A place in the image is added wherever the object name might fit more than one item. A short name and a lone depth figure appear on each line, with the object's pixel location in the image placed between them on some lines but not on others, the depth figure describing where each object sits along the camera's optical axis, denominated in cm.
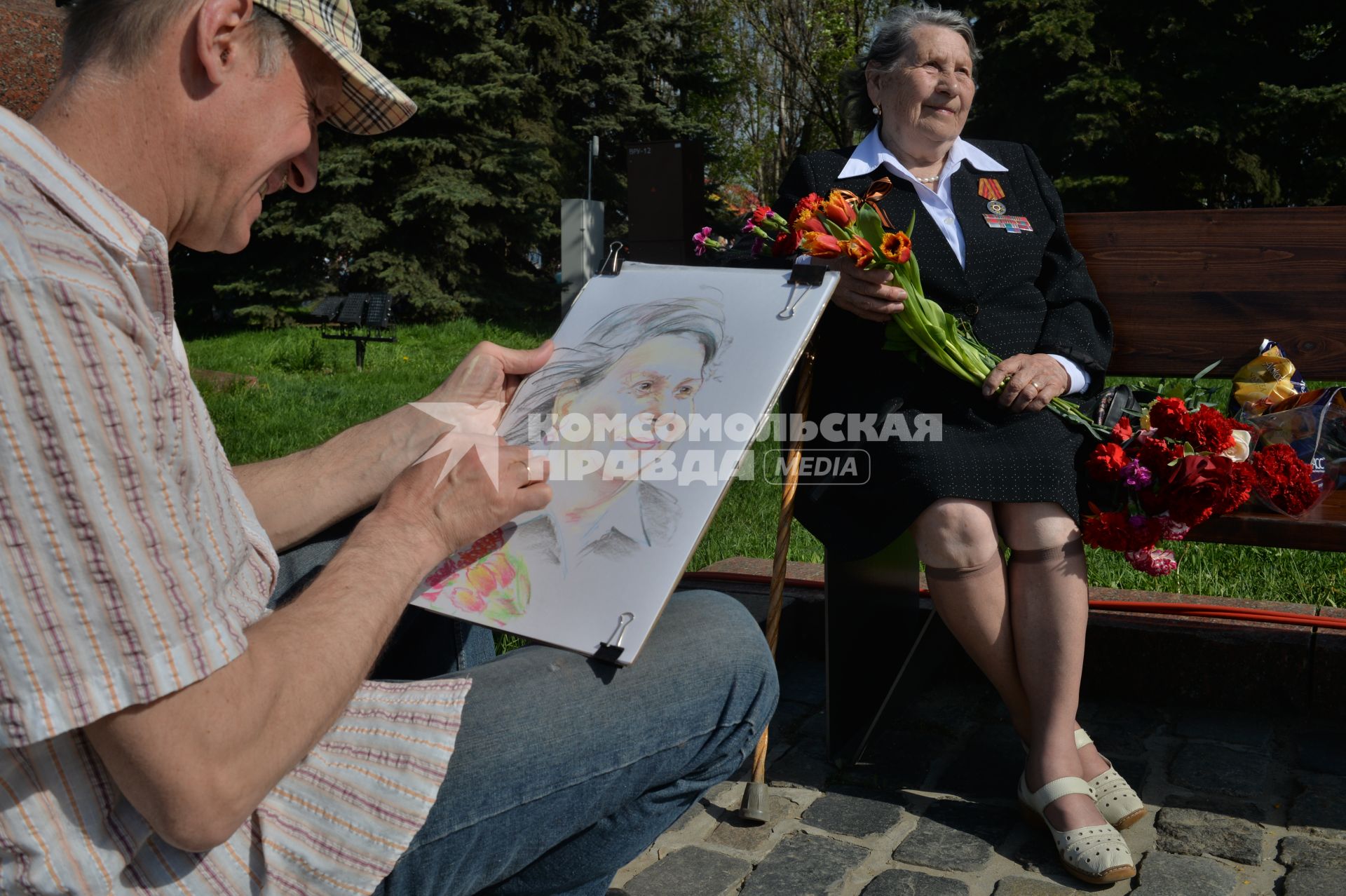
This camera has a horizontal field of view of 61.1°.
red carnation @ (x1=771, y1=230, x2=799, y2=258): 265
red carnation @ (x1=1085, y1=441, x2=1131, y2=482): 254
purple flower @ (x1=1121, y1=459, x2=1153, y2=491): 252
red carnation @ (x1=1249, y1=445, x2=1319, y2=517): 251
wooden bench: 295
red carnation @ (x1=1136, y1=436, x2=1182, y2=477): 251
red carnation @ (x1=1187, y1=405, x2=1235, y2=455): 251
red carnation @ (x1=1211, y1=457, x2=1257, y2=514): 245
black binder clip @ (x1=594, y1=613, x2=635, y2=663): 150
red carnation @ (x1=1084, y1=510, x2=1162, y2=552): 251
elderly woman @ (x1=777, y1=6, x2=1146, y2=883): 246
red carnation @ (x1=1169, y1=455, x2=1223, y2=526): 247
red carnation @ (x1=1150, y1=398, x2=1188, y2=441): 254
